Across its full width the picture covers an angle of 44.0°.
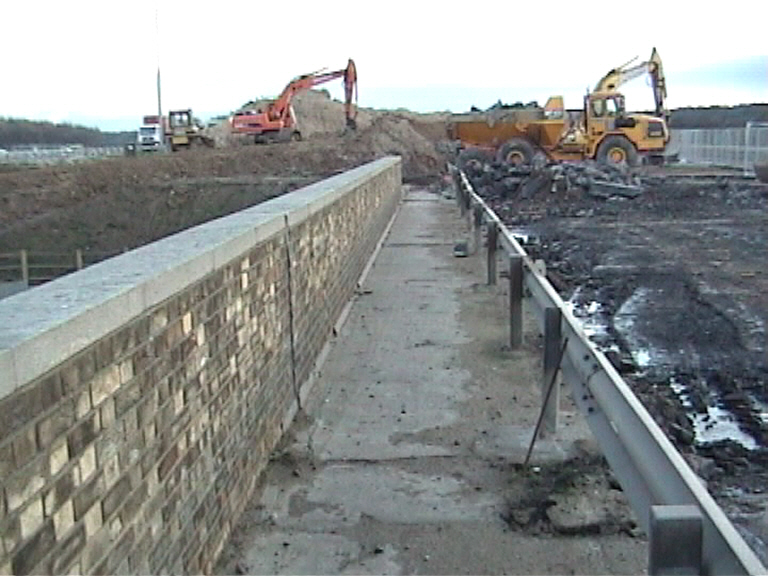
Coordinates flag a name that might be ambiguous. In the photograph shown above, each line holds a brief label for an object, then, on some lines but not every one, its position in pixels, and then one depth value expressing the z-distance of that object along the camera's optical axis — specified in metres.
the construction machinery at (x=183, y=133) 48.59
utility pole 54.25
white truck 56.78
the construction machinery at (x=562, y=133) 35.47
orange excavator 45.59
